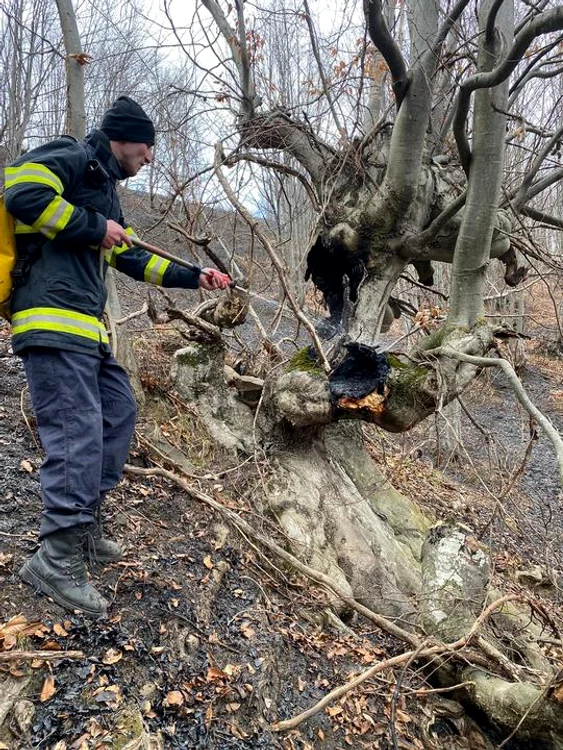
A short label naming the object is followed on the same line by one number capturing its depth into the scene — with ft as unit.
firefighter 7.41
